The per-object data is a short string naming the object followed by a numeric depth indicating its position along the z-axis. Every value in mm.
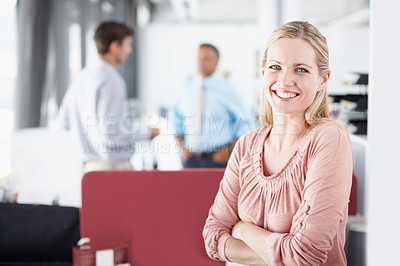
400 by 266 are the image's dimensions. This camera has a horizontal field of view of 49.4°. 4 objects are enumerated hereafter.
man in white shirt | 2625
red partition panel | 1771
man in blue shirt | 3260
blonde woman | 1117
